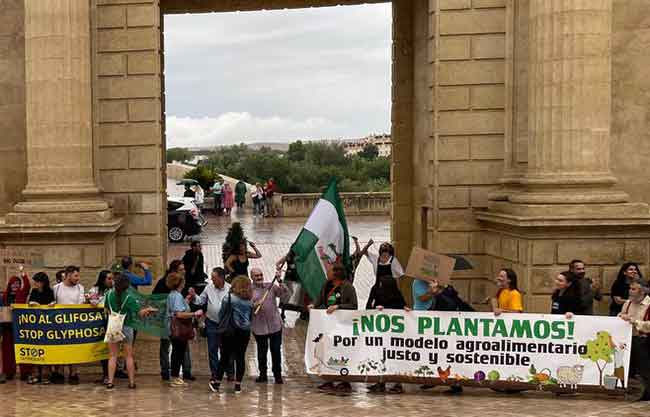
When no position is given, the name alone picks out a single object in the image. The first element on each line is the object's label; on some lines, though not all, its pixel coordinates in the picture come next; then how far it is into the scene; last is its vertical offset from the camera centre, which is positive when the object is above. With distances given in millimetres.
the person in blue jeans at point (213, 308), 12320 -1814
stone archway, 16594 +979
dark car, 33750 -1802
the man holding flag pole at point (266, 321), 12367 -1992
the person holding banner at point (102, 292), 12844 -1696
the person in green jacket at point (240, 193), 48469 -1142
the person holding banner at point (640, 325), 11346 -1877
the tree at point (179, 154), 124656 +2413
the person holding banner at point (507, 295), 11914 -1605
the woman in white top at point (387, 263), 14773 -1466
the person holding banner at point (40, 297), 12906 -1737
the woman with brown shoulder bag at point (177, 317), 12453 -1951
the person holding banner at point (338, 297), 12219 -1670
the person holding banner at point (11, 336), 13141 -2310
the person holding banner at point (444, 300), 12070 -1690
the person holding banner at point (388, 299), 12172 -1683
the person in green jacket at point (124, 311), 12436 -1866
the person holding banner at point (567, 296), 11922 -1621
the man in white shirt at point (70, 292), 12898 -1670
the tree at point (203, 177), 51562 -313
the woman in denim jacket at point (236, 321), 12055 -1937
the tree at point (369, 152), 99219 +2090
